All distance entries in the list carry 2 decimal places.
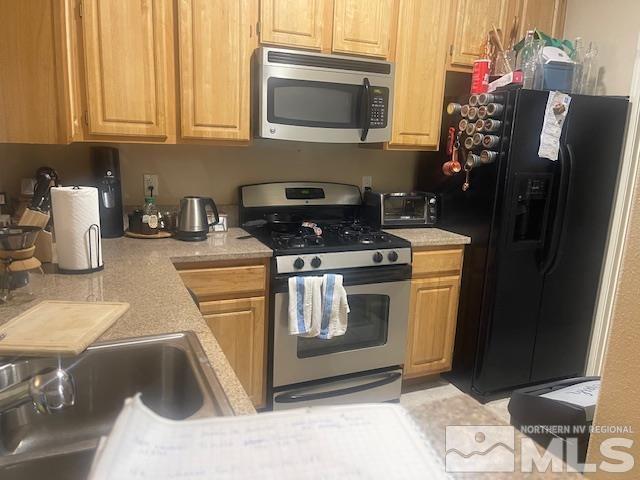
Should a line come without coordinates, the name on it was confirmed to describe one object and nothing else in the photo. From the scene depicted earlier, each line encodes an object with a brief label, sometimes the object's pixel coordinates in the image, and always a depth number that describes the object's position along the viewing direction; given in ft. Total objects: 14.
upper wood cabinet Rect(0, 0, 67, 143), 5.91
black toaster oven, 9.00
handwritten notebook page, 1.56
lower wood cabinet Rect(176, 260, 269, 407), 6.71
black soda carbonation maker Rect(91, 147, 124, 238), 7.03
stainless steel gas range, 7.20
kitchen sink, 3.21
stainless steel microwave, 7.22
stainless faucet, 2.42
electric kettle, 7.25
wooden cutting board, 3.22
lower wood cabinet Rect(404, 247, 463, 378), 8.29
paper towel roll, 4.97
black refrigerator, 7.83
